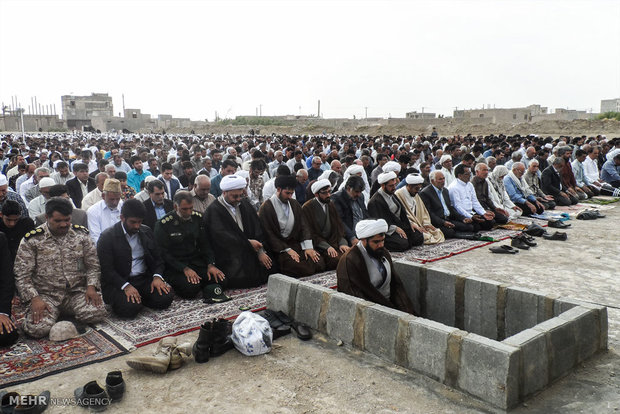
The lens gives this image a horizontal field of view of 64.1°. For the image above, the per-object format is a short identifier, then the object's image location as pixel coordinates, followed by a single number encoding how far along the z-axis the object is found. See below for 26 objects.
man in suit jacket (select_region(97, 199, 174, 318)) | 4.70
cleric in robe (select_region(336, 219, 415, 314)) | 4.30
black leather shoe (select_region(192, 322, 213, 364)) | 3.78
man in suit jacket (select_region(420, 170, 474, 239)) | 8.03
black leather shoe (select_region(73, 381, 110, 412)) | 3.14
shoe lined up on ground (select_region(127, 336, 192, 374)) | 3.55
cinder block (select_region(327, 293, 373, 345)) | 3.98
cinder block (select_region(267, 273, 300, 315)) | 4.54
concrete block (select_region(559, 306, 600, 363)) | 3.58
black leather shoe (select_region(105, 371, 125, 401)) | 3.22
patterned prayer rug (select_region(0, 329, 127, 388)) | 3.56
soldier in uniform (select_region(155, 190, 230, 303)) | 5.22
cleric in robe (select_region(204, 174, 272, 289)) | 5.70
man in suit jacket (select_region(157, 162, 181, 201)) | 8.13
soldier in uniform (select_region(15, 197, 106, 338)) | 4.22
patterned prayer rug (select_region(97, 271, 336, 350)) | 4.25
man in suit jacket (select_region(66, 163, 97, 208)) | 7.65
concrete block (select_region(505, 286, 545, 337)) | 4.00
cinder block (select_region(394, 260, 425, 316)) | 4.83
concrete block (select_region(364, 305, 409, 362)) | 3.68
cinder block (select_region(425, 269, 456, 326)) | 4.55
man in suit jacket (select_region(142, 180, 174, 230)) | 6.25
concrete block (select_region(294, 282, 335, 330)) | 4.28
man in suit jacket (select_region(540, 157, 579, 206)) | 10.95
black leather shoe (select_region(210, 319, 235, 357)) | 3.88
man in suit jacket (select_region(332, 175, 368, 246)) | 6.99
